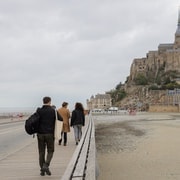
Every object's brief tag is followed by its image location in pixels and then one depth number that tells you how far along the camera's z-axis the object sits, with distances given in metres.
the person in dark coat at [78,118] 15.23
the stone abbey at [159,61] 153.88
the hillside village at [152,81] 132.25
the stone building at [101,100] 188.35
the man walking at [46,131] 8.34
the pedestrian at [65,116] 14.99
